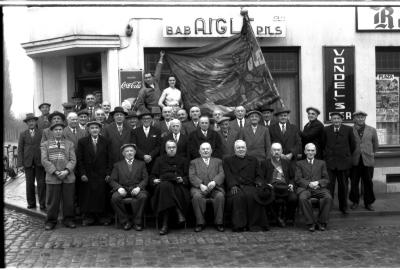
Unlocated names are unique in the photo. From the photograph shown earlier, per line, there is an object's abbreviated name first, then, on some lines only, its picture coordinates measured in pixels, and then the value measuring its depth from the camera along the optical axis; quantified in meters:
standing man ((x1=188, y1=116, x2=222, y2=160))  10.01
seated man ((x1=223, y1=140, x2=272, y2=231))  9.34
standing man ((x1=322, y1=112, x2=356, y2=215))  10.56
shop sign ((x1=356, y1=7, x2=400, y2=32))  12.88
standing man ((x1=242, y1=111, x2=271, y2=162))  10.32
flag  11.62
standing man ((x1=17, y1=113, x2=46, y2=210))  10.95
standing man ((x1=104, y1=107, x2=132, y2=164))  10.20
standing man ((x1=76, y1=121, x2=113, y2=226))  9.77
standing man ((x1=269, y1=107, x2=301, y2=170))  10.41
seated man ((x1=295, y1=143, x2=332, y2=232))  9.38
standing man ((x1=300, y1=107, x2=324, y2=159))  10.71
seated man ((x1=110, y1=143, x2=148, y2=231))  9.46
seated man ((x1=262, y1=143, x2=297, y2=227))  9.66
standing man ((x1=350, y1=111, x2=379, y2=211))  10.93
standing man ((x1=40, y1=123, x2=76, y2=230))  9.59
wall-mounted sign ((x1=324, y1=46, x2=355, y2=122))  12.95
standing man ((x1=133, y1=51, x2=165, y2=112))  11.80
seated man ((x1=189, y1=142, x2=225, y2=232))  9.36
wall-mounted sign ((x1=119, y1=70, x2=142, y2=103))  12.42
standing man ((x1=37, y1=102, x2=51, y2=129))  11.27
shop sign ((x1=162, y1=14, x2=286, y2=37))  12.32
